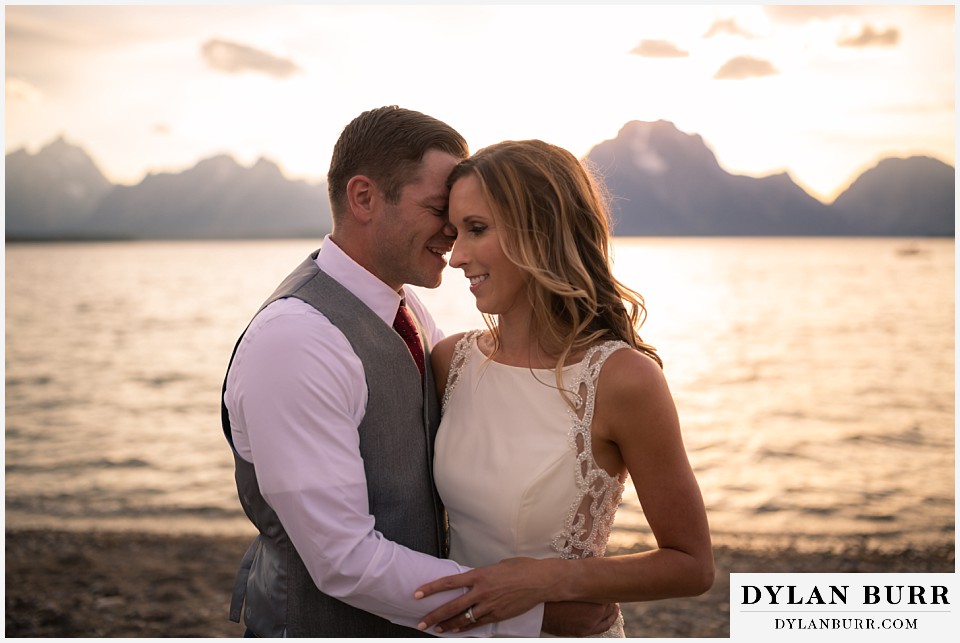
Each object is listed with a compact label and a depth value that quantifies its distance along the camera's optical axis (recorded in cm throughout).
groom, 207
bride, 218
